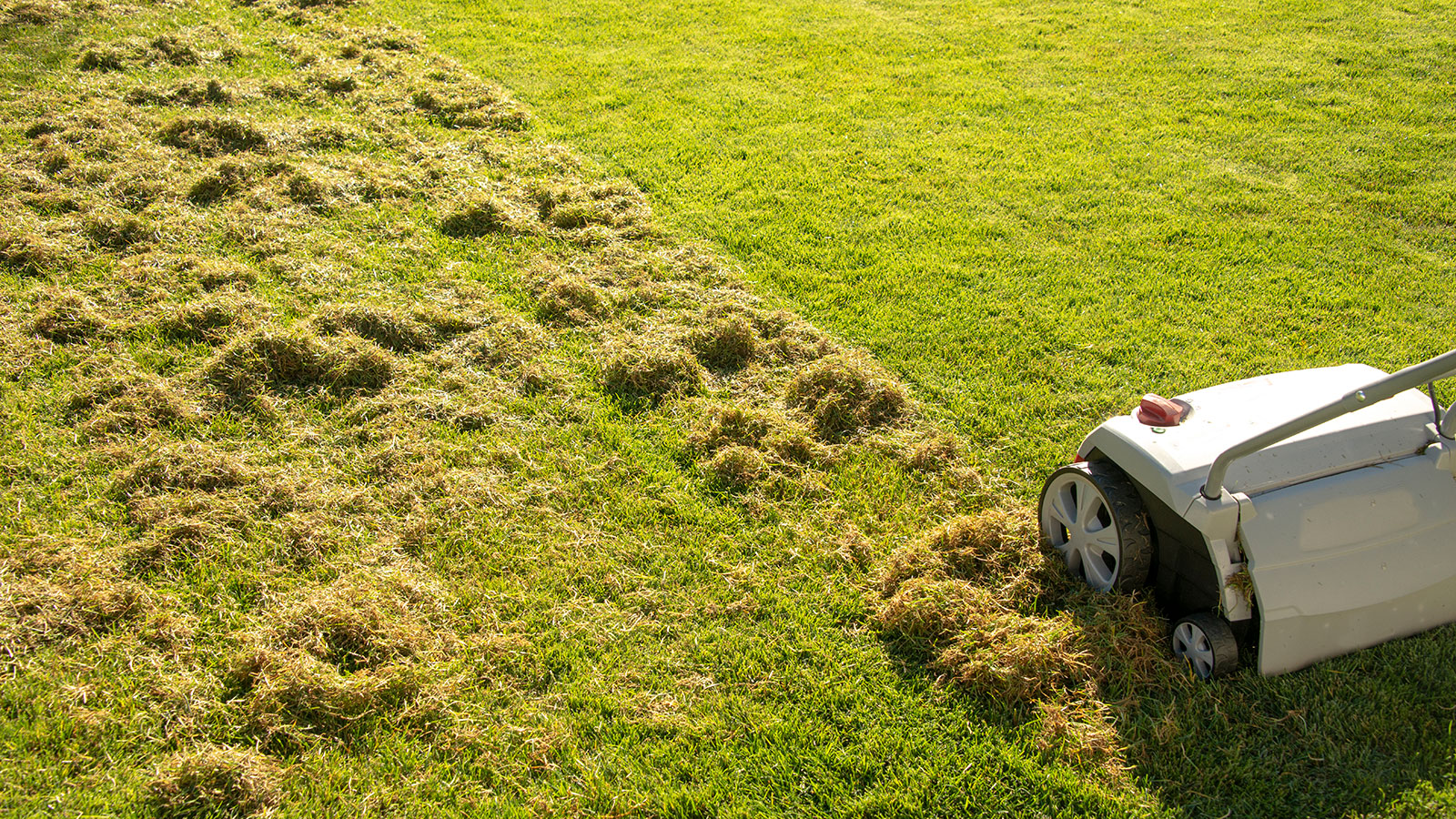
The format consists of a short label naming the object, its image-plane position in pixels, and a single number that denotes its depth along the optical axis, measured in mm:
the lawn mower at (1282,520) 3408
